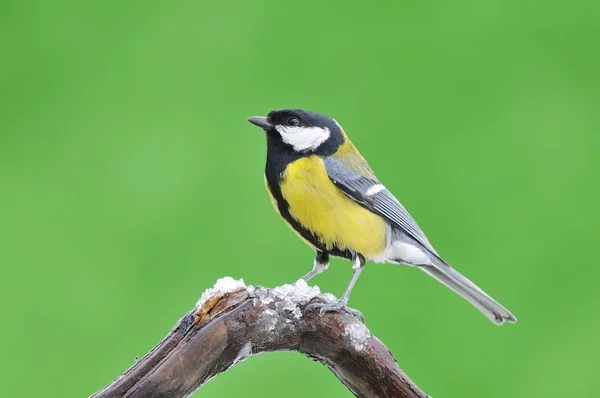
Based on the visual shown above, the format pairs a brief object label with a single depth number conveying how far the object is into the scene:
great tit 4.14
